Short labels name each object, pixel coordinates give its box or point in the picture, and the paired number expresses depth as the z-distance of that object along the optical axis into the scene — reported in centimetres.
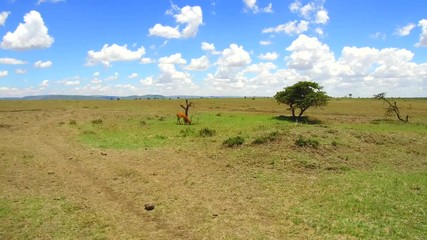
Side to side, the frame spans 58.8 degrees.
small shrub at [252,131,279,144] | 2145
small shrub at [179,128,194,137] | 2848
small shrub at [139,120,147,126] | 3678
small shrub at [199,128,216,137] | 2789
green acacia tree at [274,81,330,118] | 4522
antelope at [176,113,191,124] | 3771
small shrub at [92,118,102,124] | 3833
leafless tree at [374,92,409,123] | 4509
